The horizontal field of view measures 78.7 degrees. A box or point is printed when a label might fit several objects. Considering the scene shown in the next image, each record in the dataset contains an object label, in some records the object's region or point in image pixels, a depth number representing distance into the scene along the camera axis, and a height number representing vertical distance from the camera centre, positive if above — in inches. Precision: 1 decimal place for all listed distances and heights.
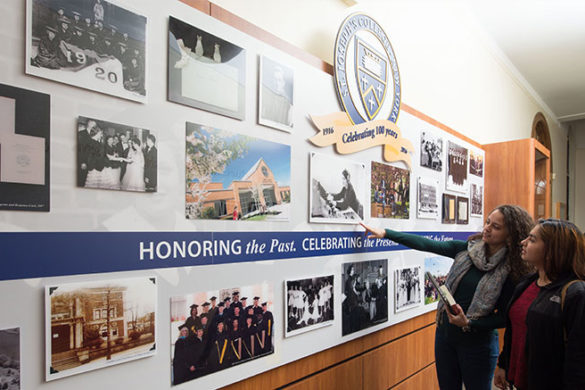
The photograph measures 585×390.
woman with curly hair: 73.3 -21.5
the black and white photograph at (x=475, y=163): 135.4 +13.2
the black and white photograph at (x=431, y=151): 105.7 +14.0
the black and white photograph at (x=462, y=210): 126.1 -4.8
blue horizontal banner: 36.8 -7.4
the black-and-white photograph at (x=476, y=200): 136.4 -1.2
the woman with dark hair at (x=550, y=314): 57.2 -20.1
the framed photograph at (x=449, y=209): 116.9 -4.0
